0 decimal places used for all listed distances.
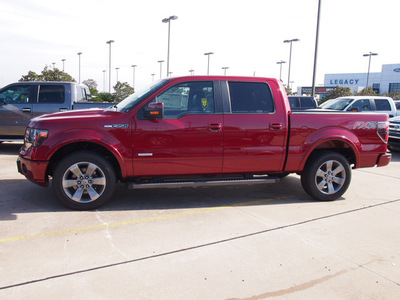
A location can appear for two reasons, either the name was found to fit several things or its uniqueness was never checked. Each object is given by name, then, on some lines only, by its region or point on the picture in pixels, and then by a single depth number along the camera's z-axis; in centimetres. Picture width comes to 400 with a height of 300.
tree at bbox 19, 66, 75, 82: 3928
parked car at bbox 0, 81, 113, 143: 958
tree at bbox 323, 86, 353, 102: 3891
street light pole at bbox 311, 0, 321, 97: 1918
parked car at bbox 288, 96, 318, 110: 1733
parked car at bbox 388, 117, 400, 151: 1145
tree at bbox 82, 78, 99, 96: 6644
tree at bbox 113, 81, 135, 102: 4292
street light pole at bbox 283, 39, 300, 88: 3218
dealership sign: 8356
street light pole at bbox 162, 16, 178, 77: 2841
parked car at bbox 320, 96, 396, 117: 1441
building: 7150
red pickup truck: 489
